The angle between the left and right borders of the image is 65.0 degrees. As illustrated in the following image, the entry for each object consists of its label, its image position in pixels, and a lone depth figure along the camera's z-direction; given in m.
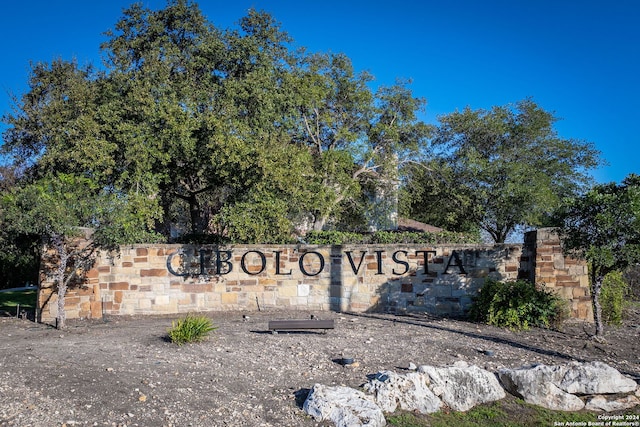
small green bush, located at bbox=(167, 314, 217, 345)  8.00
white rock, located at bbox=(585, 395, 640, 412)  6.07
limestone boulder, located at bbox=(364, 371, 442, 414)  5.71
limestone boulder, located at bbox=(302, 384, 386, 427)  5.14
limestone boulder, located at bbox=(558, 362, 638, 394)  6.26
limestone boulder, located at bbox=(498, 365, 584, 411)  6.14
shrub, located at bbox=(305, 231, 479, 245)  15.52
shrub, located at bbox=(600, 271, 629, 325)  10.90
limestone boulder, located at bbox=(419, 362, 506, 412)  6.05
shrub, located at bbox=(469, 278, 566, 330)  9.93
